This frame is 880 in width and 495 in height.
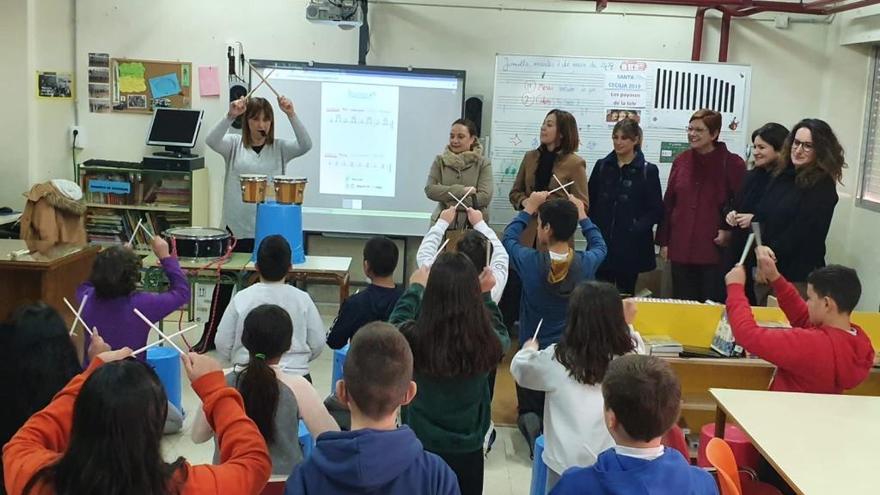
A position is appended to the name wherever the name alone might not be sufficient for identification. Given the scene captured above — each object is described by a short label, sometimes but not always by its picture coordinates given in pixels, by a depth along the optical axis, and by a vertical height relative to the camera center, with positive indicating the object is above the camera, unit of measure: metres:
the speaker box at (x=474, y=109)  5.84 +0.31
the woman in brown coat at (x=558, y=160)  4.64 -0.02
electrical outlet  6.05 -0.02
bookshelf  5.91 -0.48
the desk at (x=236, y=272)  4.04 -0.66
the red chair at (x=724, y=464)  1.83 -0.72
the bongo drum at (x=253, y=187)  4.10 -0.24
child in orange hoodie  1.37 -0.57
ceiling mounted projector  5.34 +0.88
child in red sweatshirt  2.58 -0.56
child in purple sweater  2.76 -0.59
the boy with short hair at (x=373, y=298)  2.87 -0.54
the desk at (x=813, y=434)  1.93 -0.72
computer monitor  5.84 +0.06
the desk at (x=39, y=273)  3.45 -0.64
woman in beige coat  4.85 -0.11
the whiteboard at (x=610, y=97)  5.61 +0.44
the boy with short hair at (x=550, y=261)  3.12 -0.42
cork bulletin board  6.00 +0.39
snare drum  4.13 -0.54
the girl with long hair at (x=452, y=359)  2.24 -0.58
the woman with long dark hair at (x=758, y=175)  4.32 -0.05
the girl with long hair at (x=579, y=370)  2.30 -0.62
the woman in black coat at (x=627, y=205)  4.65 -0.27
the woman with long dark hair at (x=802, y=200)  3.95 -0.16
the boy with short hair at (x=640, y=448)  1.57 -0.58
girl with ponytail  1.96 -0.63
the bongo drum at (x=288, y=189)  4.13 -0.24
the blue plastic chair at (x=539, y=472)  2.56 -1.02
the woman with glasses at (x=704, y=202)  4.73 -0.23
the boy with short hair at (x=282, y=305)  2.80 -0.60
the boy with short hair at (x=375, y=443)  1.45 -0.54
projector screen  5.84 +0.09
